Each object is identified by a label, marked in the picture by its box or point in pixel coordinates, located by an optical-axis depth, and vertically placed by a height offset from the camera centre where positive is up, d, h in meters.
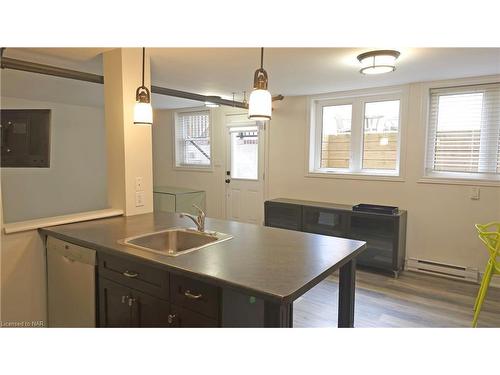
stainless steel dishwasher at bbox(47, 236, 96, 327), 2.01 -0.79
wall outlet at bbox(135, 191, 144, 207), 2.70 -0.31
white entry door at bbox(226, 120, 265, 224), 5.22 -0.15
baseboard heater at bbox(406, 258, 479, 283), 3.58 -1.15
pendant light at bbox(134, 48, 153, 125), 2.11 +0.33
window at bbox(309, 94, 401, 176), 4.11 +0.38
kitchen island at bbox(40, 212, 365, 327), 1.35 -0.48
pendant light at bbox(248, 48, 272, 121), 1.56 +0.30
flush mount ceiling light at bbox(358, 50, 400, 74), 2.62 +0.85
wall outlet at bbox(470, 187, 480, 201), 3.52 -0.28
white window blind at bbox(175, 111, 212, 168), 5.89 +0.41
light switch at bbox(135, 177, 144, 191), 2.67 -0.19
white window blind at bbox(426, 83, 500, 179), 3.50 +0.38
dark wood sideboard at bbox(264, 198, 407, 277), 3.71 -0.75
